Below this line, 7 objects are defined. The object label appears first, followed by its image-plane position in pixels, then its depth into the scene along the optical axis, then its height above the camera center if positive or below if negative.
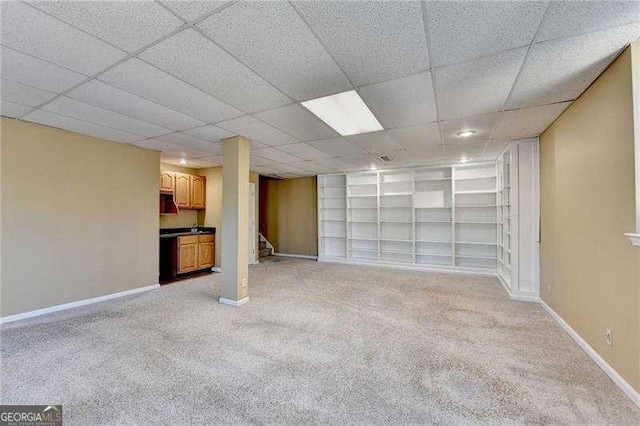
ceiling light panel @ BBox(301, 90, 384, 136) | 2.78 +1.21
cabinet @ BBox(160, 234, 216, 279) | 5.47 -0.84
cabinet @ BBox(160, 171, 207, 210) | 5.55 +0.61
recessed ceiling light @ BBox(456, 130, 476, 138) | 3.71 +1.16
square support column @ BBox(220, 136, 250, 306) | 3.83 -0.09
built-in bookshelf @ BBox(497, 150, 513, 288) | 4.45 -0.09
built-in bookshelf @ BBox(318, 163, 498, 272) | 5.89 -0.04
